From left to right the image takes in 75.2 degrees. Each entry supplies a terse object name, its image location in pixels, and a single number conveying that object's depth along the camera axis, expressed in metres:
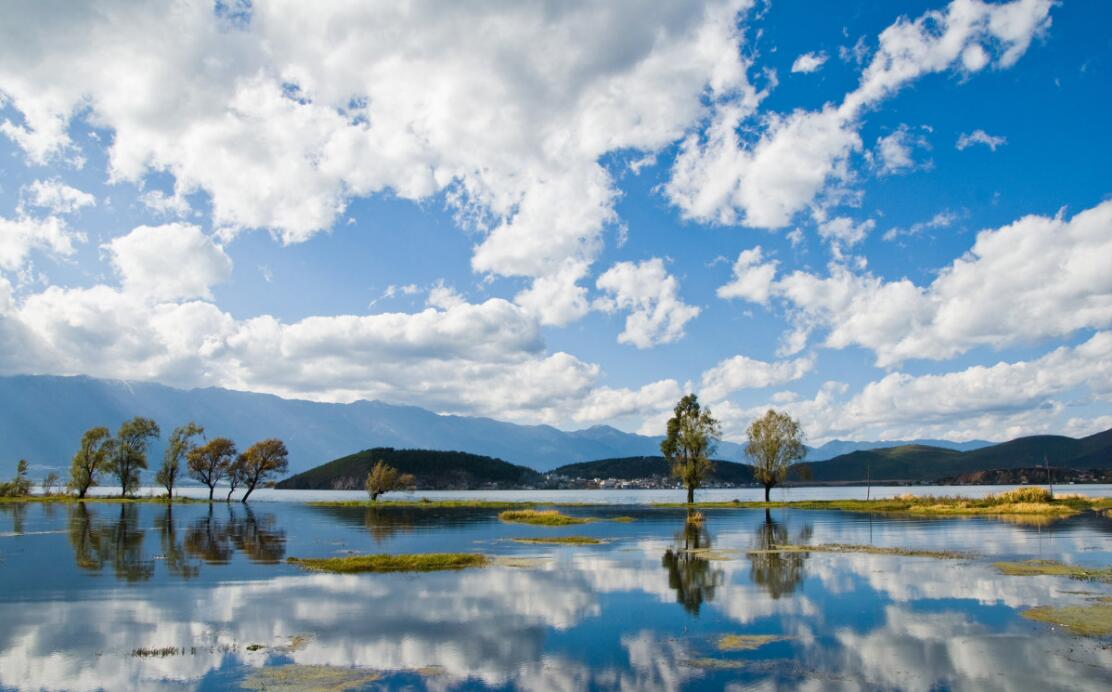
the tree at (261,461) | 154.38
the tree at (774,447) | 141.12
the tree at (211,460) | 154.75
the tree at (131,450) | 155.50
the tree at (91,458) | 148.38
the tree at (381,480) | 147.62
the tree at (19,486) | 157.38
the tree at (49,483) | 164.62
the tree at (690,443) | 131.62
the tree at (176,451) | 152.62
